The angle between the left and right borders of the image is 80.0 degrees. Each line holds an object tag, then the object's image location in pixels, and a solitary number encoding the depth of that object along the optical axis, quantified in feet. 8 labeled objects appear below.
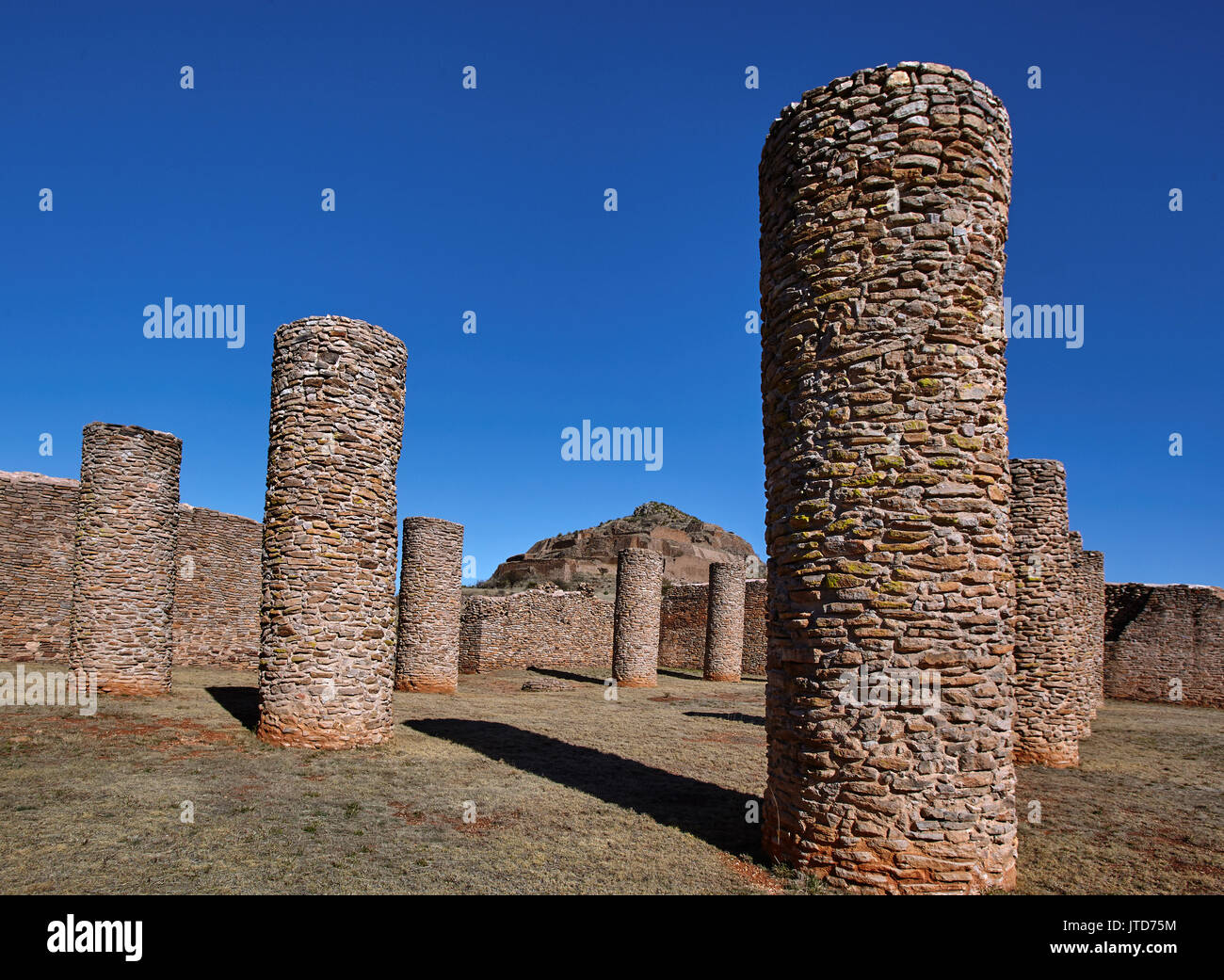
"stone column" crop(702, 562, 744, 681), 81.66
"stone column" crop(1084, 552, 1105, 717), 48.75
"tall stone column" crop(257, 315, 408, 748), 29.07
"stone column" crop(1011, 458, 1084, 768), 32.37
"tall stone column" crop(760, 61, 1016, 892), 15.07
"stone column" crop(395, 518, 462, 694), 55.01
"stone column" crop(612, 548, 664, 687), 72.84
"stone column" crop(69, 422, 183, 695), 39.24
